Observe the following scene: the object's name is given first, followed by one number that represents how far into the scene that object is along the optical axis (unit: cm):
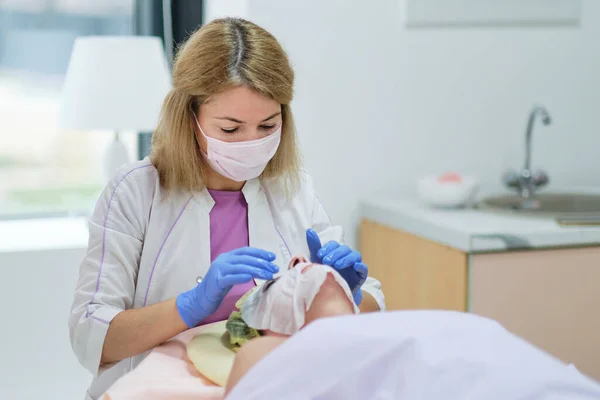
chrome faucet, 291
